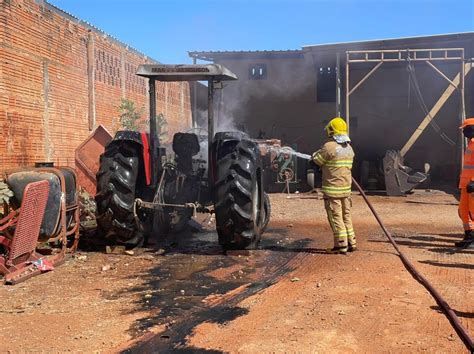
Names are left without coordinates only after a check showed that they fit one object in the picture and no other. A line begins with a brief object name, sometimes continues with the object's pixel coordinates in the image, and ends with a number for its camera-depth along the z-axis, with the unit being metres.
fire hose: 3.29
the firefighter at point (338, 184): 6.36
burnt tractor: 5.96
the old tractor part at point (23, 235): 5.21
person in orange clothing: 6.75
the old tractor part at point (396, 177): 13.73
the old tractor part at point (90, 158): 9.54
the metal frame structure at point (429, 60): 14.14
